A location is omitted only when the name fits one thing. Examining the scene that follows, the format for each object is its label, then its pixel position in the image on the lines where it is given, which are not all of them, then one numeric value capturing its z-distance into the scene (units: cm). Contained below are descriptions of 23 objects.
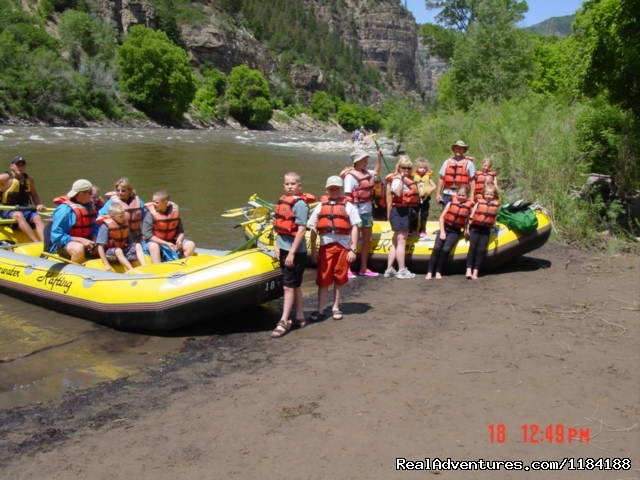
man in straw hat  770
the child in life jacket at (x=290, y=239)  521
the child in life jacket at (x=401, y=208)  698
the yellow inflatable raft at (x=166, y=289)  554
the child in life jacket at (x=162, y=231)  657
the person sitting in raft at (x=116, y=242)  638
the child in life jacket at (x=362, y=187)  670
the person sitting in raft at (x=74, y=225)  654
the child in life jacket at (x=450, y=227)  696
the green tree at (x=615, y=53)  811
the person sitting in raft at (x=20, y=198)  796
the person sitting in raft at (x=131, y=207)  671
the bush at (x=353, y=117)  9462
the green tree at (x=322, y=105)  9350
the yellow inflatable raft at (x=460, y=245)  726
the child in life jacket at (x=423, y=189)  778
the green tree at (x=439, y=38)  3162
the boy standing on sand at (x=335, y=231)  543
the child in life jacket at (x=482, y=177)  785
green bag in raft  727
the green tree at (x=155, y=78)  5100
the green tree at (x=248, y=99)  6694
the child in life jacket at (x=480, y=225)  688
